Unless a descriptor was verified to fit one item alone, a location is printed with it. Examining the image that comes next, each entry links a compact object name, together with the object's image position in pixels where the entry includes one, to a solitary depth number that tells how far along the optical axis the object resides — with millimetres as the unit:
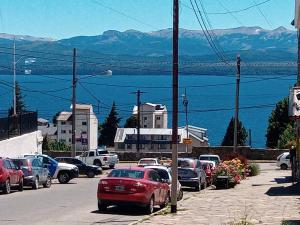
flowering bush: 34250
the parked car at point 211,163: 40847
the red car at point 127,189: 21328
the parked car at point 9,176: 28484
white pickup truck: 58375
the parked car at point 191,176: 34094
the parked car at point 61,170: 40312
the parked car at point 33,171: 32719
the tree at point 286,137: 77800
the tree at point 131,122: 147125
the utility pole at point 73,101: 51688
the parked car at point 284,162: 56219
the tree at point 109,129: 146375
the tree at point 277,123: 100062
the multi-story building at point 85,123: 130375
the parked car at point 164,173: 27638
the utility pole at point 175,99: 20906
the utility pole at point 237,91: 50444
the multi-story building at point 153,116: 157375
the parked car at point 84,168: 47812
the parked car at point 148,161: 48438
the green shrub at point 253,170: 46531
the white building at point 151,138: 131375
